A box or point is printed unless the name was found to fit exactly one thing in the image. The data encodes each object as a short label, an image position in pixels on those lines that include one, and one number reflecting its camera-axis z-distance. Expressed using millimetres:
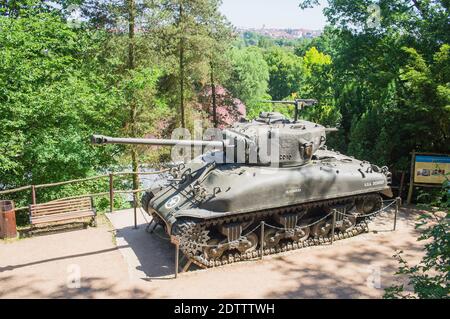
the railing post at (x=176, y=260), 9700
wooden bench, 12031
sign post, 14516
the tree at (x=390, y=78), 14594
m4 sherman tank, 10164
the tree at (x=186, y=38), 20375
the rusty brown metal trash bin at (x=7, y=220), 11727
